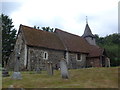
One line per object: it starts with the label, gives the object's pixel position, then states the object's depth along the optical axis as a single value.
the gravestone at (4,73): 8.48
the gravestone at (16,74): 7.36
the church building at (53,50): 13.46
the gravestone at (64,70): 7.28
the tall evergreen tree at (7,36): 19.27
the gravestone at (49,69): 8.44
